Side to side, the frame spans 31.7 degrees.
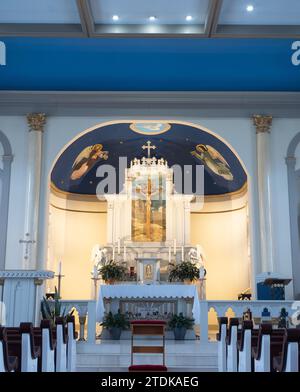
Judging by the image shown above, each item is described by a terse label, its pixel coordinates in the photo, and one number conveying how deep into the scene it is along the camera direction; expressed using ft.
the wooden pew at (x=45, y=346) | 15.02
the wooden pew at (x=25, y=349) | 12.91
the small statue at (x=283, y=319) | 29.63
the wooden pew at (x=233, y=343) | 17.37
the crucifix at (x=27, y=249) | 36.42
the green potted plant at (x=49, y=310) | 29.07
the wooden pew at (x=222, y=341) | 19.76
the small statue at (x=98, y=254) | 48.29
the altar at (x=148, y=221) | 48.67
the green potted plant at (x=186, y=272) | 39.96
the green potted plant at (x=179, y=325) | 34.30
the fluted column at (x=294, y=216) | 37.38
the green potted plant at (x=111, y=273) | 39.55
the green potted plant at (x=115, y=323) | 34.01
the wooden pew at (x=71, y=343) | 20.35
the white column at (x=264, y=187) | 37.47
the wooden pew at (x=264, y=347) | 13.00
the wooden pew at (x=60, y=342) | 17.44
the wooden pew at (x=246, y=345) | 15.25
